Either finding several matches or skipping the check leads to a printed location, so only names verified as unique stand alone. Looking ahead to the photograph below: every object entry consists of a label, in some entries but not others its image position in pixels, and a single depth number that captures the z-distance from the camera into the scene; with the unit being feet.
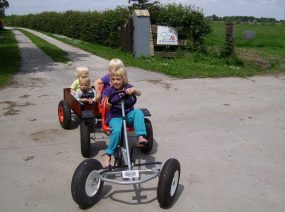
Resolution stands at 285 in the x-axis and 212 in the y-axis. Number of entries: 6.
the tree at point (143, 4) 50.51
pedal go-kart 11.09
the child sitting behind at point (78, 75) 18.81
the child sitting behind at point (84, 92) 18.94
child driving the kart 13.66
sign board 43.42
